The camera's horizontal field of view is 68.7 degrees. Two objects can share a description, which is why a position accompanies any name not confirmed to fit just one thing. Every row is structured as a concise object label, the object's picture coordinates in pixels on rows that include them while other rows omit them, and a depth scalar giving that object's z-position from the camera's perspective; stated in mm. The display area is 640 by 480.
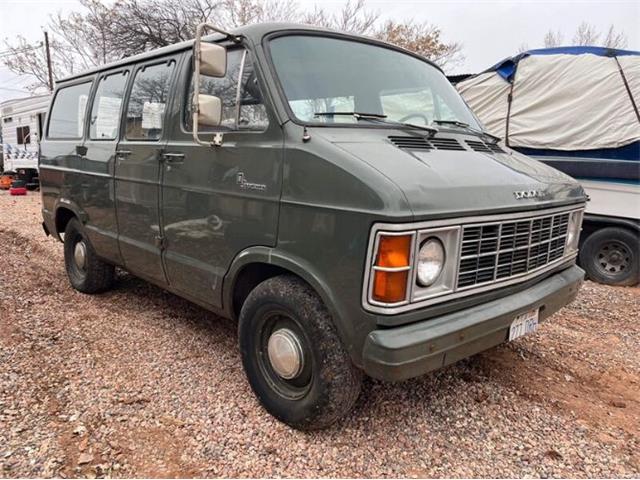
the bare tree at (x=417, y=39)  22031
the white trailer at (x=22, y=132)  15883
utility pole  24625
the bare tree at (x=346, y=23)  20912
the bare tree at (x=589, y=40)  23625
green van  2217
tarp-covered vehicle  5824
